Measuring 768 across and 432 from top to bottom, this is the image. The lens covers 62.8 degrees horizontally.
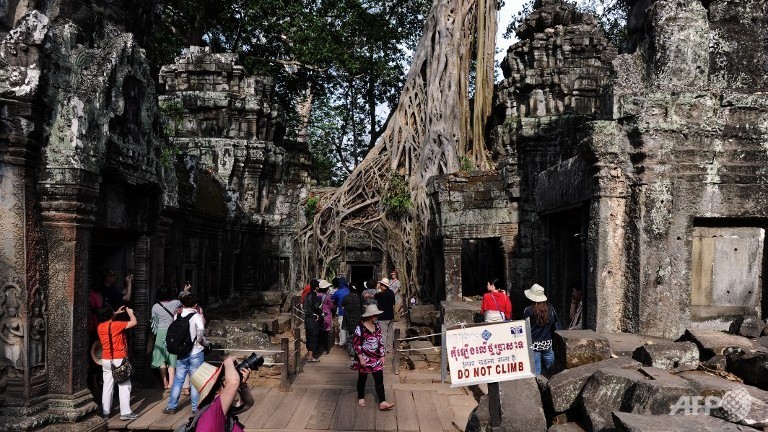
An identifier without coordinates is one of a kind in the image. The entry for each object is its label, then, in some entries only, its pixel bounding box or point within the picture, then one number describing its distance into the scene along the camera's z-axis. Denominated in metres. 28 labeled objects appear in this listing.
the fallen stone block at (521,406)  4.20
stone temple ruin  5.02
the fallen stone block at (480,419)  4.70
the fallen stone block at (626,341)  5.06
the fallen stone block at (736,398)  3.41
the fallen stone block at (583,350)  4.82
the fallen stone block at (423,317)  11.70
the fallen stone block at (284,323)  11.54
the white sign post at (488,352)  4.09
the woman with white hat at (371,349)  6.45
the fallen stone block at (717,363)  4.38
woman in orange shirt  5.70
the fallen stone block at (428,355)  9.33
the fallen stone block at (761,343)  4.42
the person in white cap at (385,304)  9.78
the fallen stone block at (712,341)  4.51
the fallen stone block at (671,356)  4.43
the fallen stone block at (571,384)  4.41
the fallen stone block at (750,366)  4.04
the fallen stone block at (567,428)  4.11
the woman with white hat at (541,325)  6.38
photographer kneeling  3.17
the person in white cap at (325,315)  10.23
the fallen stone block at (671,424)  3.13
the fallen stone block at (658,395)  3.66
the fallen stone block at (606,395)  3.96
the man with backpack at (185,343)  6.04
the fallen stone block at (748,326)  5.07
